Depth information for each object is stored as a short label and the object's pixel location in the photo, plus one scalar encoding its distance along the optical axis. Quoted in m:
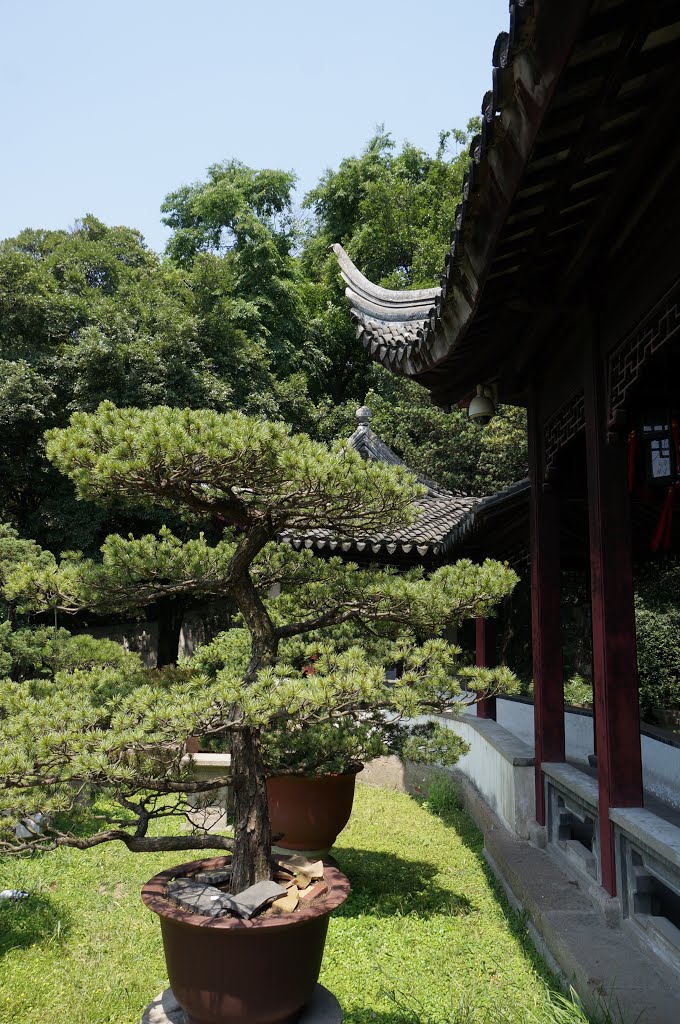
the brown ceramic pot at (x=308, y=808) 5.09
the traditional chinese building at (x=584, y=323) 1.97
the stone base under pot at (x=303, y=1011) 2.99
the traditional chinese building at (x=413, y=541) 8.49
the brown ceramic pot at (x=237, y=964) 2.79
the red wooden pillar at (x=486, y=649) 7.76
